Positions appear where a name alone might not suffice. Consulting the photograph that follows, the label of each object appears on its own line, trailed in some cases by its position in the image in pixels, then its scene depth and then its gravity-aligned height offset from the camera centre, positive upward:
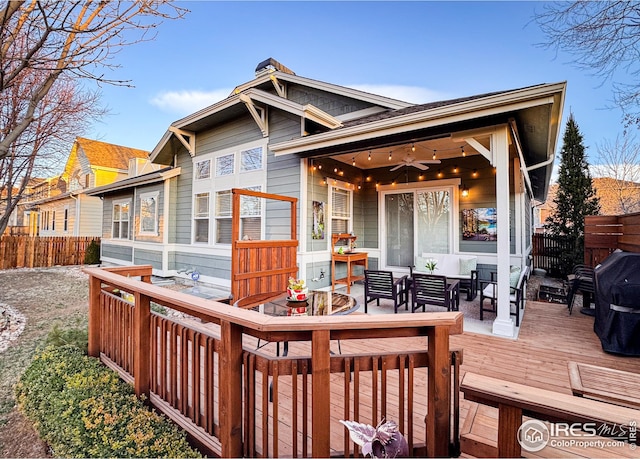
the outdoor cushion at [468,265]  5.97 -0.63
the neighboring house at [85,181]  14.61 +2.87
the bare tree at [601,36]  3.56 +2.63
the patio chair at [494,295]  4.14 -0.97
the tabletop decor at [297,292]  3.27 -0.66
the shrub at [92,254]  12.61 -0.88
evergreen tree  9.48 +1.36
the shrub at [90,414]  1.80 -1.32
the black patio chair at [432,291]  4.19 -0.84
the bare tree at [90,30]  2.48 +1.92
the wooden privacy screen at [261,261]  4.13 -0.44
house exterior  4.58 +1.36
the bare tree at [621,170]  11.57 +2.77
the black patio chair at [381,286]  4.70 -0.87
